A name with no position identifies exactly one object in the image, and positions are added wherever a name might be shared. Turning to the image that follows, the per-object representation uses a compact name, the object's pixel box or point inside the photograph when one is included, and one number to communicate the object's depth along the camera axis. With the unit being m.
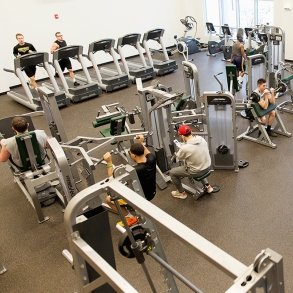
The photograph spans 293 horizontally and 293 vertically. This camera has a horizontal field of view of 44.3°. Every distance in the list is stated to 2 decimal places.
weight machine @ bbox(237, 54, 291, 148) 5.59
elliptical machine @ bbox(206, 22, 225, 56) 11.26
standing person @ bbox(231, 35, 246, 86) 7.86
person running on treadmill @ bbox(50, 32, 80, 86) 9.22
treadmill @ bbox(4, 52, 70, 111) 8.02
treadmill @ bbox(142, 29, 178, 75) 9.66
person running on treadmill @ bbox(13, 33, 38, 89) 8.78
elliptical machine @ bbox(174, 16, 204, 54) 11.66
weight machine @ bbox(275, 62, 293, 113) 6.38
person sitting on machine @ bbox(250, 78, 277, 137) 5.51
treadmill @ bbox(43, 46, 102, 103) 8.49
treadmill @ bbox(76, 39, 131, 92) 8.86
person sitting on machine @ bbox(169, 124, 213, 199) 4.30
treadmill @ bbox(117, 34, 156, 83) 9.33
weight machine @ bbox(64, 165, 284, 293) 1.33
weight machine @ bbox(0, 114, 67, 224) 4.31
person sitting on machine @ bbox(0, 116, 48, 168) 4.36
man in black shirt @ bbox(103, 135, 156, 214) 3.81
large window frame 10.69
